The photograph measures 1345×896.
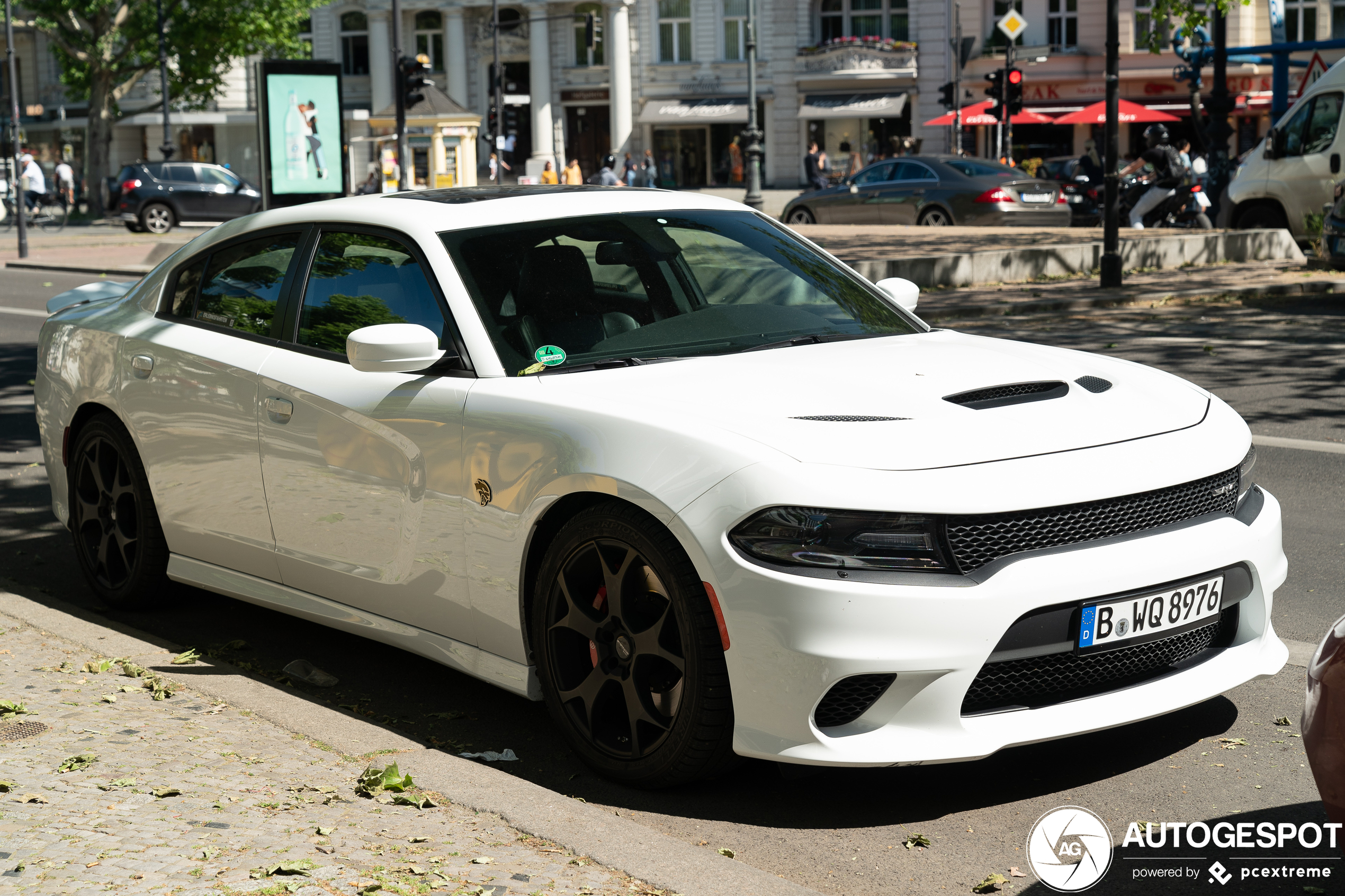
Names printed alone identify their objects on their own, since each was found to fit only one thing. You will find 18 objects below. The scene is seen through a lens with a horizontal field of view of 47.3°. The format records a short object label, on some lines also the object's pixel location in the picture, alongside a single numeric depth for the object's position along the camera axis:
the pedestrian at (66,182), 50.53
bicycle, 41.06
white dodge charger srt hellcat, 3.37
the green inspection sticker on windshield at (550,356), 4.23
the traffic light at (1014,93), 32.25
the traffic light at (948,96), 39.41
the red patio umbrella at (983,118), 45.41
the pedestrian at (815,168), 48.16
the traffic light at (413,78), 25.98
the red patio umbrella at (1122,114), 45.97
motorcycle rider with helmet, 22.61
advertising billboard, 22.62
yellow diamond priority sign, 32.78
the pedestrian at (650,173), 53.88
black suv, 38.41
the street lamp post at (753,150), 35.25
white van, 19.25
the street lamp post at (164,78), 47.69
